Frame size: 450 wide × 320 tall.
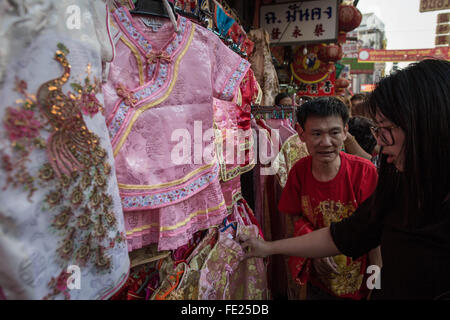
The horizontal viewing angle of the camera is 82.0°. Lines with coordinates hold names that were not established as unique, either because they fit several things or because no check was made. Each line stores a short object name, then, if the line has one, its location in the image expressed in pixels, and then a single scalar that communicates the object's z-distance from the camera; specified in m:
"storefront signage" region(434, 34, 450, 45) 8.95
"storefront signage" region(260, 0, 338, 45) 3.24
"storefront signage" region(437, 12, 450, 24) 8.66
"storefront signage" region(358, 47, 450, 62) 10.98
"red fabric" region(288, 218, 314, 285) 1.28
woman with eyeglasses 0.65
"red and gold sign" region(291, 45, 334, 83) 4.63
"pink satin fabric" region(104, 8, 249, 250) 0.74
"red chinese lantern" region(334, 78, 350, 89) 7.27
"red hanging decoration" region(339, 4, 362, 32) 3.90
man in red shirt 1.26
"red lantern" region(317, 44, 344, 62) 4.44
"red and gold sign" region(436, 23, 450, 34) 8.77
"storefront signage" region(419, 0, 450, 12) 6.42
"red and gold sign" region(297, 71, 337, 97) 5.00
